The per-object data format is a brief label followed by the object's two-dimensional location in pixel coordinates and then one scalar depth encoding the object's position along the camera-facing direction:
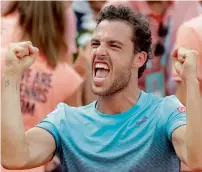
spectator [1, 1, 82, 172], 10.45
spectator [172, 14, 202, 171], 9.09
